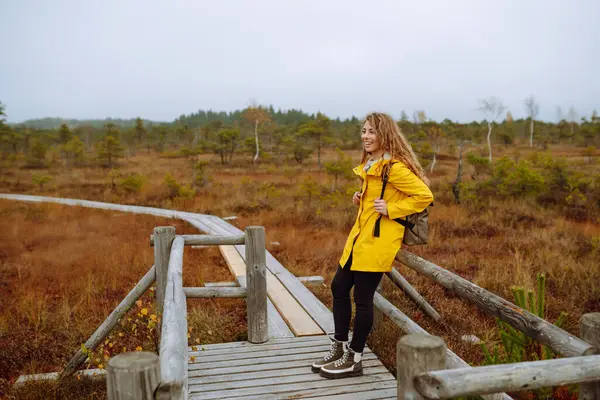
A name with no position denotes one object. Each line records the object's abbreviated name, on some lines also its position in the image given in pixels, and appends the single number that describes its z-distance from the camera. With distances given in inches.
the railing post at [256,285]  161.8
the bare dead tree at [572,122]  2007.1
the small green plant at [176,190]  645.9
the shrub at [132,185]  705.0
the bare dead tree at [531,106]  2280.8
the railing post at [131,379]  57.8
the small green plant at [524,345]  128.4
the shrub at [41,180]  859.4
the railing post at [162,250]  164.7
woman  118.6
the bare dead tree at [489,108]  1611.3
